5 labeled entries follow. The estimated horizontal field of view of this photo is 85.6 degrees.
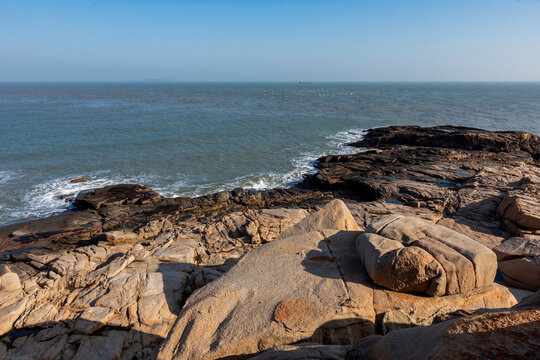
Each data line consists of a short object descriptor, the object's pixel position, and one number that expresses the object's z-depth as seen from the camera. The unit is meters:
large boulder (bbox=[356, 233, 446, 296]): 6.48
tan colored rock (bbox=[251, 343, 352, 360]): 4.65
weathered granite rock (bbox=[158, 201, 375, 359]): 5.86
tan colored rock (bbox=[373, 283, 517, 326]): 6.27
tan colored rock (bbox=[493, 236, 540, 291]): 9.45
